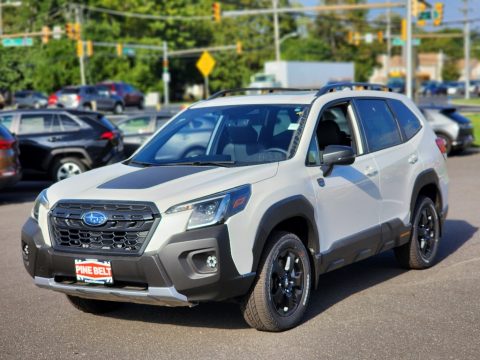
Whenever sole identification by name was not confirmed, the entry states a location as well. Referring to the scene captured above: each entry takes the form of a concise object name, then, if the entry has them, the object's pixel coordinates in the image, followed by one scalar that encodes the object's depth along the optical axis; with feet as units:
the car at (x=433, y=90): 290.42
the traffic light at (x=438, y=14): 128.60
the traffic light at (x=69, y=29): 154.51
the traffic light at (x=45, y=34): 152.56
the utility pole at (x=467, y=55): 224.33
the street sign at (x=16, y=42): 146.39
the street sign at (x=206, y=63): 151.94
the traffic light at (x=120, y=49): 196.18
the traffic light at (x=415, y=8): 109.40
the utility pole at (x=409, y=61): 101.54
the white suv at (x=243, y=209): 18.52
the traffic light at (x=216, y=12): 133.28
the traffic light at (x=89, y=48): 182.80
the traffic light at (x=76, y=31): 157.38
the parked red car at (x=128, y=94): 175.22
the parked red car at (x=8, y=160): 46.24
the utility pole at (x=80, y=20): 197.26
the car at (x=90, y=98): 154.10
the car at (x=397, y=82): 242.58
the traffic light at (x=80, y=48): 174.79
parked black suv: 55.26
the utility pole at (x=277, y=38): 225.56
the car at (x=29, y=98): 179.46
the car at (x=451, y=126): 74.64
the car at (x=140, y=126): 66.52
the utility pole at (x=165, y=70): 209.15
